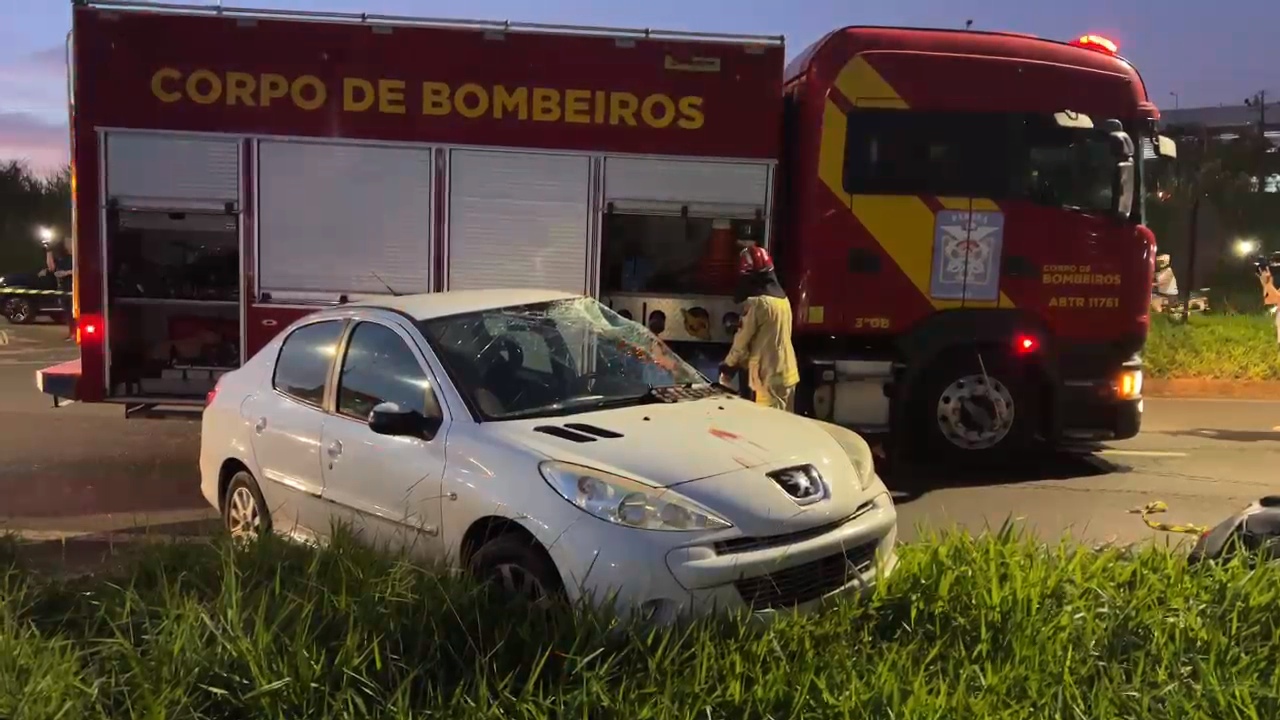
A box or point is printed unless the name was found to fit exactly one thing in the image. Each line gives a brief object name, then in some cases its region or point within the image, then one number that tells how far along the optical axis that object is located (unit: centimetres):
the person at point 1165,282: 1417
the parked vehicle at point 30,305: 2120
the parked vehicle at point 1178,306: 1764
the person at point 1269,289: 1303
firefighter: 688
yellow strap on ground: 590
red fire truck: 750
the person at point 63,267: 1288
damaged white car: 365
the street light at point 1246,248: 2258
